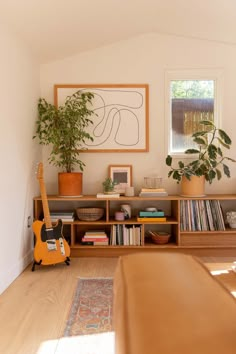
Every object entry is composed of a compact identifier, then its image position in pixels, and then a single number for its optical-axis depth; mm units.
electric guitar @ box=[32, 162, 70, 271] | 3408
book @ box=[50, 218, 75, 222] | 3822
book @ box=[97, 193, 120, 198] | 3823
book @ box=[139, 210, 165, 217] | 3838
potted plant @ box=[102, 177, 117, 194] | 3906
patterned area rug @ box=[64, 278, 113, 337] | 2232
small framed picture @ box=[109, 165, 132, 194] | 4141
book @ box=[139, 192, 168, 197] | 3840
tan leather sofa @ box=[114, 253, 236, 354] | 756
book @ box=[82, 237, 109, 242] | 3844
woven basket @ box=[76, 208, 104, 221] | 3857
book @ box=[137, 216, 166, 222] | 3811
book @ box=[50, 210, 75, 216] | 3859
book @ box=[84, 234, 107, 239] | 3854
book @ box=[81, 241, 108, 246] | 3844
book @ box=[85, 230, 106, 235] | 3908
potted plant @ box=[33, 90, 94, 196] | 3838
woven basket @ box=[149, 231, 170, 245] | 3859
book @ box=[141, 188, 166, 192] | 3883
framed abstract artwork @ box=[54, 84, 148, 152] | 4164
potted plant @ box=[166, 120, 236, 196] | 3814
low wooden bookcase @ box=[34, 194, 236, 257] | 3811
